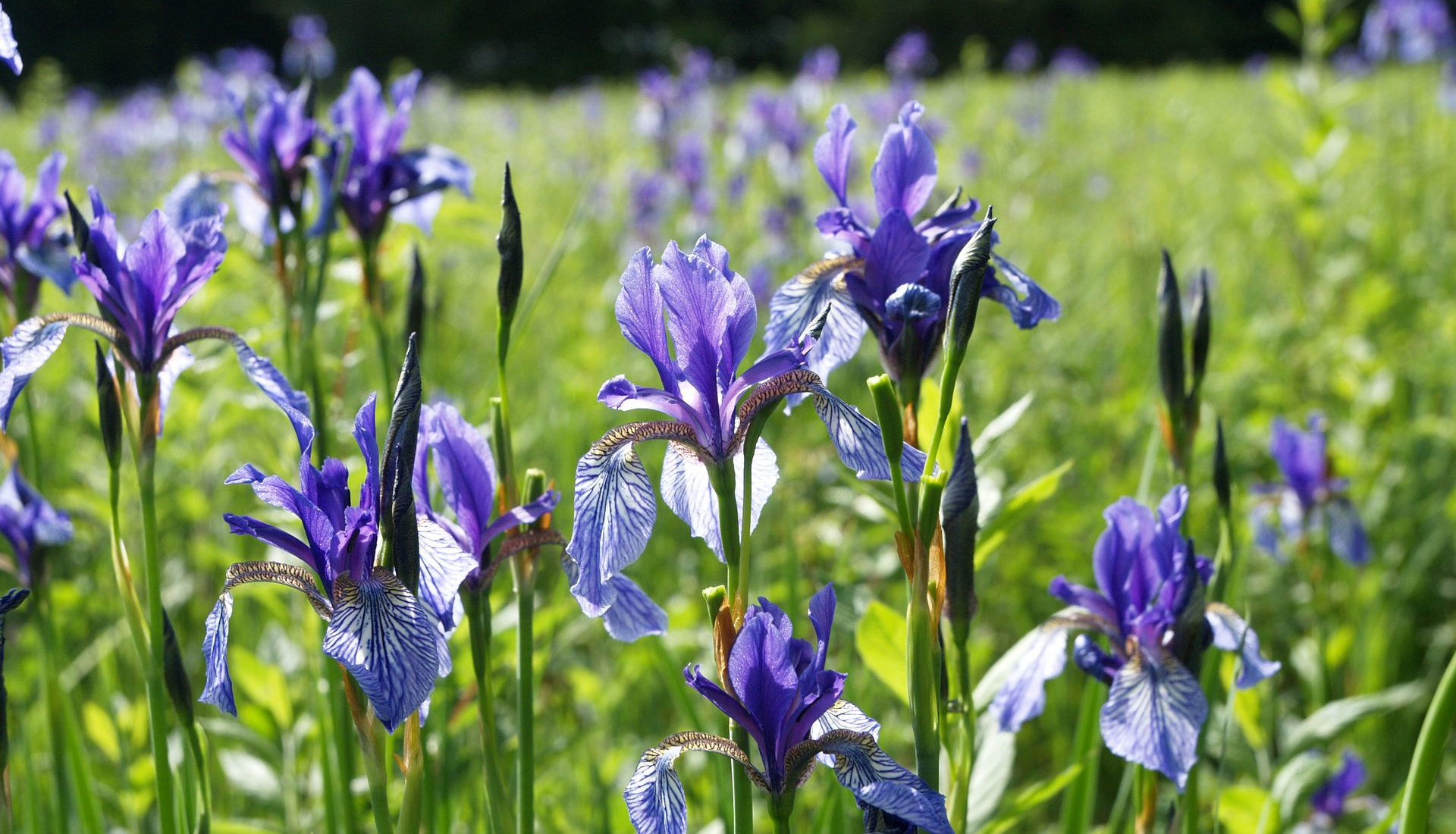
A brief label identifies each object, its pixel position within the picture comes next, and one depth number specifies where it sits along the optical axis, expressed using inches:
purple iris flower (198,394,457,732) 27.1
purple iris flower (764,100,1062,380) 29.9
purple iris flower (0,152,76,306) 33.9
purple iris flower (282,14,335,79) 153.6
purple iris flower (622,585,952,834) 27.4
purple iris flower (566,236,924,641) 28.1
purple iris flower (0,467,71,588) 33.7
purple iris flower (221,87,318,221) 35.6
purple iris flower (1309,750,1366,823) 37.6
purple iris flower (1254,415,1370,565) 44.8
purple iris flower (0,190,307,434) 30.0
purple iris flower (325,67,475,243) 35.7
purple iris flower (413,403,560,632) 29.1
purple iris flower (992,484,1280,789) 29.3
